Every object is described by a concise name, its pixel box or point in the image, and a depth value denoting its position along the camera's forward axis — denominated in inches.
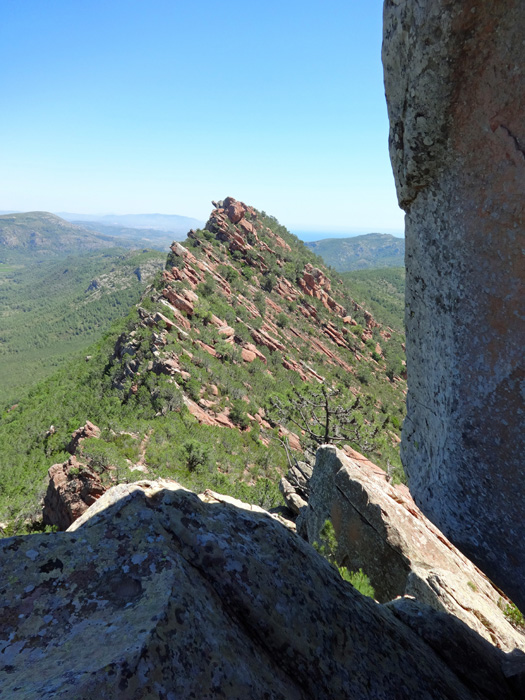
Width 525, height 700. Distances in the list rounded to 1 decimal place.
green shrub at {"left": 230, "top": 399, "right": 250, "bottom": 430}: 1133.1
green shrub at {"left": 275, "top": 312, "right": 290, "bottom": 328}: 2079.8
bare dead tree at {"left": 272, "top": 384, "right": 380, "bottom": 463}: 637.3
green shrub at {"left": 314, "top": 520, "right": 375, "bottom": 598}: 313.7
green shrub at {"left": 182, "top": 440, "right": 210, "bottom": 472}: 773.3
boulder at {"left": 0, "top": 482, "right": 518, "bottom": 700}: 93.8
